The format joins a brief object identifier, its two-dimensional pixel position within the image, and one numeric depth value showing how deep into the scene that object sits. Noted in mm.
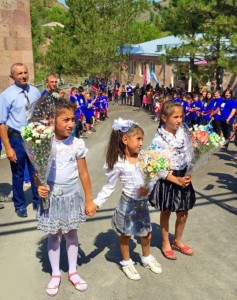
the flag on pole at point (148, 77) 26672
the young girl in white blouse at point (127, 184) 3473
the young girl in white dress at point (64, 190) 3375
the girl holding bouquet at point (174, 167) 3791
